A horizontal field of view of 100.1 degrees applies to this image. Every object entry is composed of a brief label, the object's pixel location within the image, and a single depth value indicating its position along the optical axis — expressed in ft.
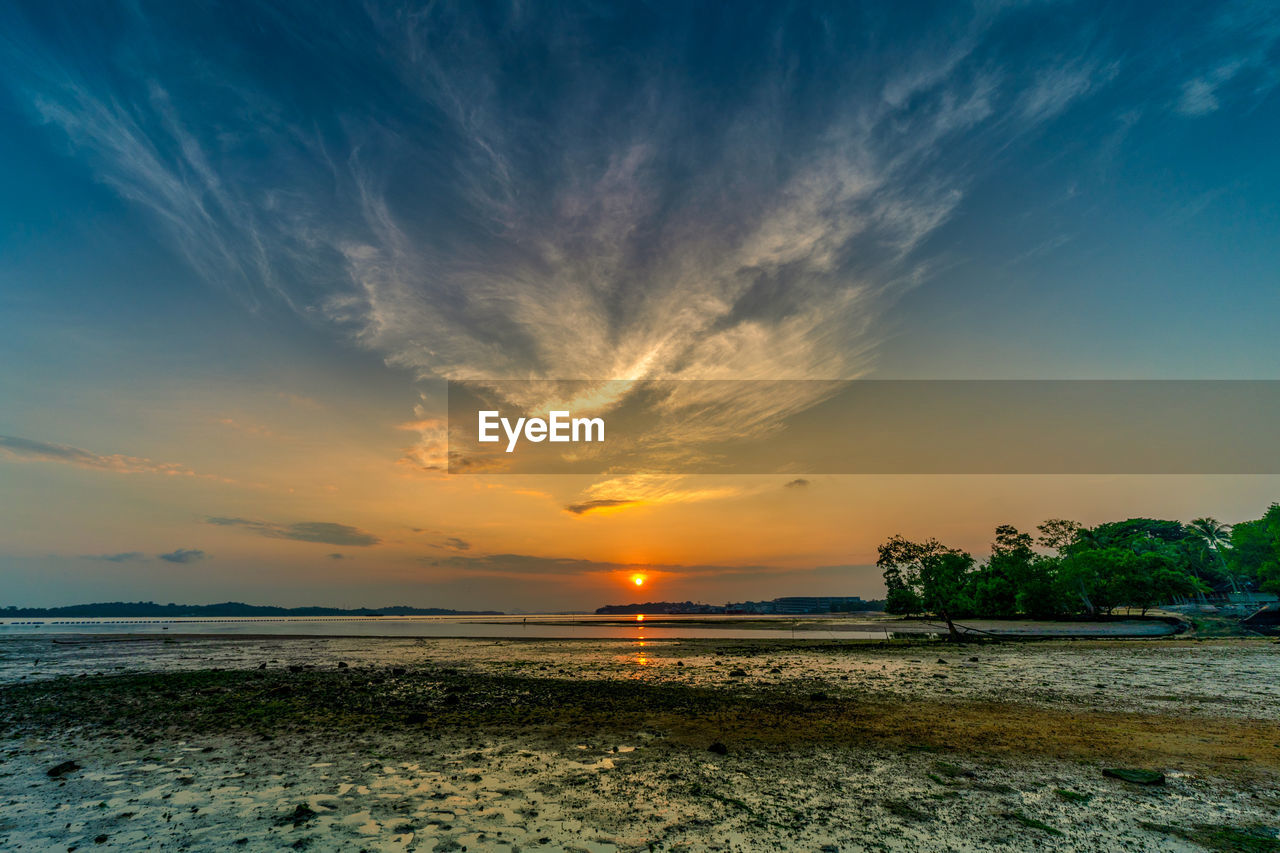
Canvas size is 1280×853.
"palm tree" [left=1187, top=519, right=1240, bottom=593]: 413.98
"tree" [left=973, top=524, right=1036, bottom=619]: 270.26
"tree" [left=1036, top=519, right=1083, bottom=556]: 294.05
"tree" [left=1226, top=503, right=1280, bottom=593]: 248.32
